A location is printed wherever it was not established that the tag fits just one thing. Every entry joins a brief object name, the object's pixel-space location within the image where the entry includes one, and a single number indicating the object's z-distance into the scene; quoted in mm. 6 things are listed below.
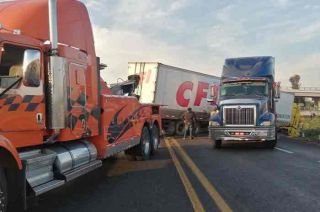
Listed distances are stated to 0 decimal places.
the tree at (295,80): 105014
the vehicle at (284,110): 19913
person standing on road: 15567
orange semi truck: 3977
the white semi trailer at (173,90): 15634
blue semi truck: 10574
